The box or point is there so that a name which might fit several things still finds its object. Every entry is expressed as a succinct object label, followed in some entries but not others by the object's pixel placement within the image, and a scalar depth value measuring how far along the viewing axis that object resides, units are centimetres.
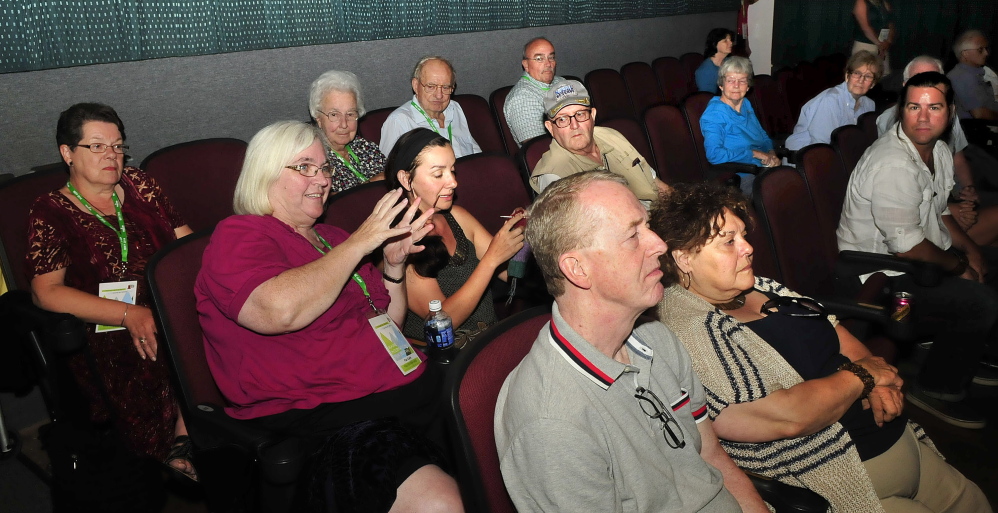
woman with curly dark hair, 161
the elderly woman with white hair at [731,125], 444
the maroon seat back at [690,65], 675
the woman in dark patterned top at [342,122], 336
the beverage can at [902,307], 224
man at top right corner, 537
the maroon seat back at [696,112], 446
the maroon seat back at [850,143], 361
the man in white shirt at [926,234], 277
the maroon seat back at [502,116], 459
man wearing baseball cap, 303
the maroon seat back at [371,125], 388
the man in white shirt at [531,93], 428
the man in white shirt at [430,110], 378
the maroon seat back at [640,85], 596
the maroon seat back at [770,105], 590
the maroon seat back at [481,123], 450
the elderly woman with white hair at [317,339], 158
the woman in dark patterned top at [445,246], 226
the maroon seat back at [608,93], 552
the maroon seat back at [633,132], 375
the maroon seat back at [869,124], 396
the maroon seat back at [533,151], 312
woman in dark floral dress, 218
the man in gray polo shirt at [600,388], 116
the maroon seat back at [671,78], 638
